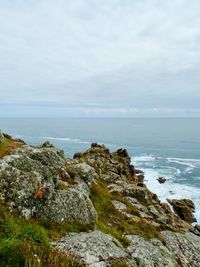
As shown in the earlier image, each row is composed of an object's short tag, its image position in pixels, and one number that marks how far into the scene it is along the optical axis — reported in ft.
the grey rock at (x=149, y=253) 43.64
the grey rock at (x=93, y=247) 34.59
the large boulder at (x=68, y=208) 41.15
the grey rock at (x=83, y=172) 64.39
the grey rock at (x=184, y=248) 56.97
